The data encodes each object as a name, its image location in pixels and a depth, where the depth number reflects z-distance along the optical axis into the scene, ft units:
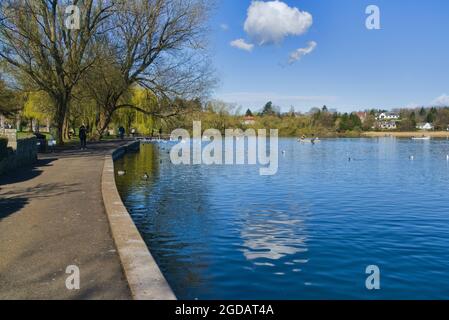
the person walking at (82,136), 100.12
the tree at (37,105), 140.70
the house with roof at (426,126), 520.01
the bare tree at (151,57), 120.26
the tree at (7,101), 151.53
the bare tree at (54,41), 95.20
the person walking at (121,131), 173.17
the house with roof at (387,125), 522.88
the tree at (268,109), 546.01
